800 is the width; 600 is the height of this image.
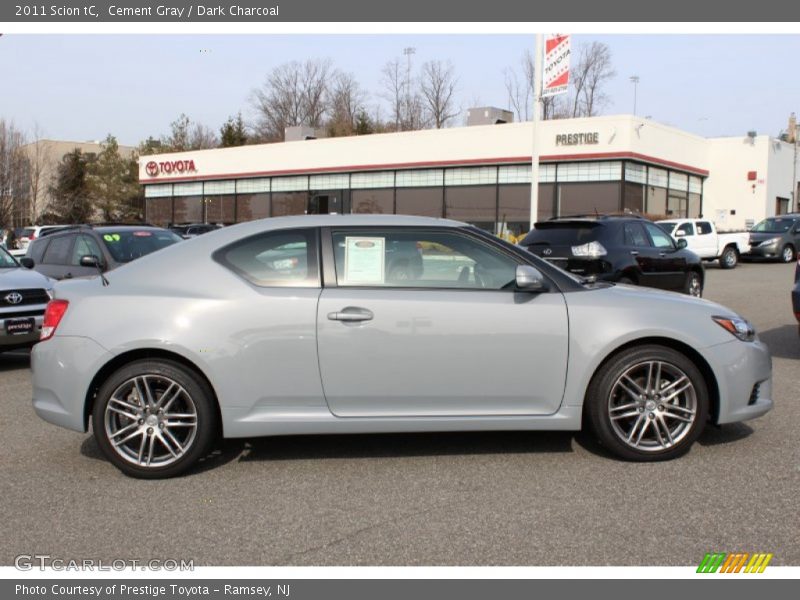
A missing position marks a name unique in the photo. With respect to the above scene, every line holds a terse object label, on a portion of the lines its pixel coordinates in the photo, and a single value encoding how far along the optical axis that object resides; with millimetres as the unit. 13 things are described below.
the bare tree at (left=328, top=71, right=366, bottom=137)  76875
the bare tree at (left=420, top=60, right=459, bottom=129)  68062
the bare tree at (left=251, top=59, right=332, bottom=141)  81125
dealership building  31109
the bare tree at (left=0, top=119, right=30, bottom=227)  38991
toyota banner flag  18000
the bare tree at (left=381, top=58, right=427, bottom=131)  69438
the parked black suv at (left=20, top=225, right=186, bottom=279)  10312
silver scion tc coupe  4645
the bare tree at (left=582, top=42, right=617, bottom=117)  67125
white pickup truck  24141
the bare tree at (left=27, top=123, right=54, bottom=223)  49375
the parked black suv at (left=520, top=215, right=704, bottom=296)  10766
